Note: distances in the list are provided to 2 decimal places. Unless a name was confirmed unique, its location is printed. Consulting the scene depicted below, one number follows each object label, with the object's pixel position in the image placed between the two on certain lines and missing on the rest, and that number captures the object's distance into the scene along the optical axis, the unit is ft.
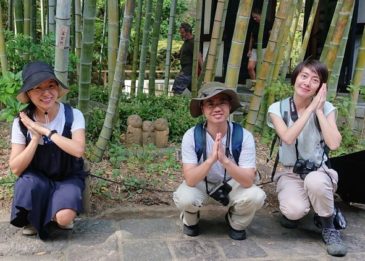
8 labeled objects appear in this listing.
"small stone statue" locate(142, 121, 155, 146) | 15.87
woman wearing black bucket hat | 8.70
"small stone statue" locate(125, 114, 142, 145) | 15.60
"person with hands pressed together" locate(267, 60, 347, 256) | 9.37
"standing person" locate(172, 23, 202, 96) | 26.58
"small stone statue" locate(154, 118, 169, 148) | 15.88
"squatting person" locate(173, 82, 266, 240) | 9.00
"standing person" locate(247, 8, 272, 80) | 26.20
